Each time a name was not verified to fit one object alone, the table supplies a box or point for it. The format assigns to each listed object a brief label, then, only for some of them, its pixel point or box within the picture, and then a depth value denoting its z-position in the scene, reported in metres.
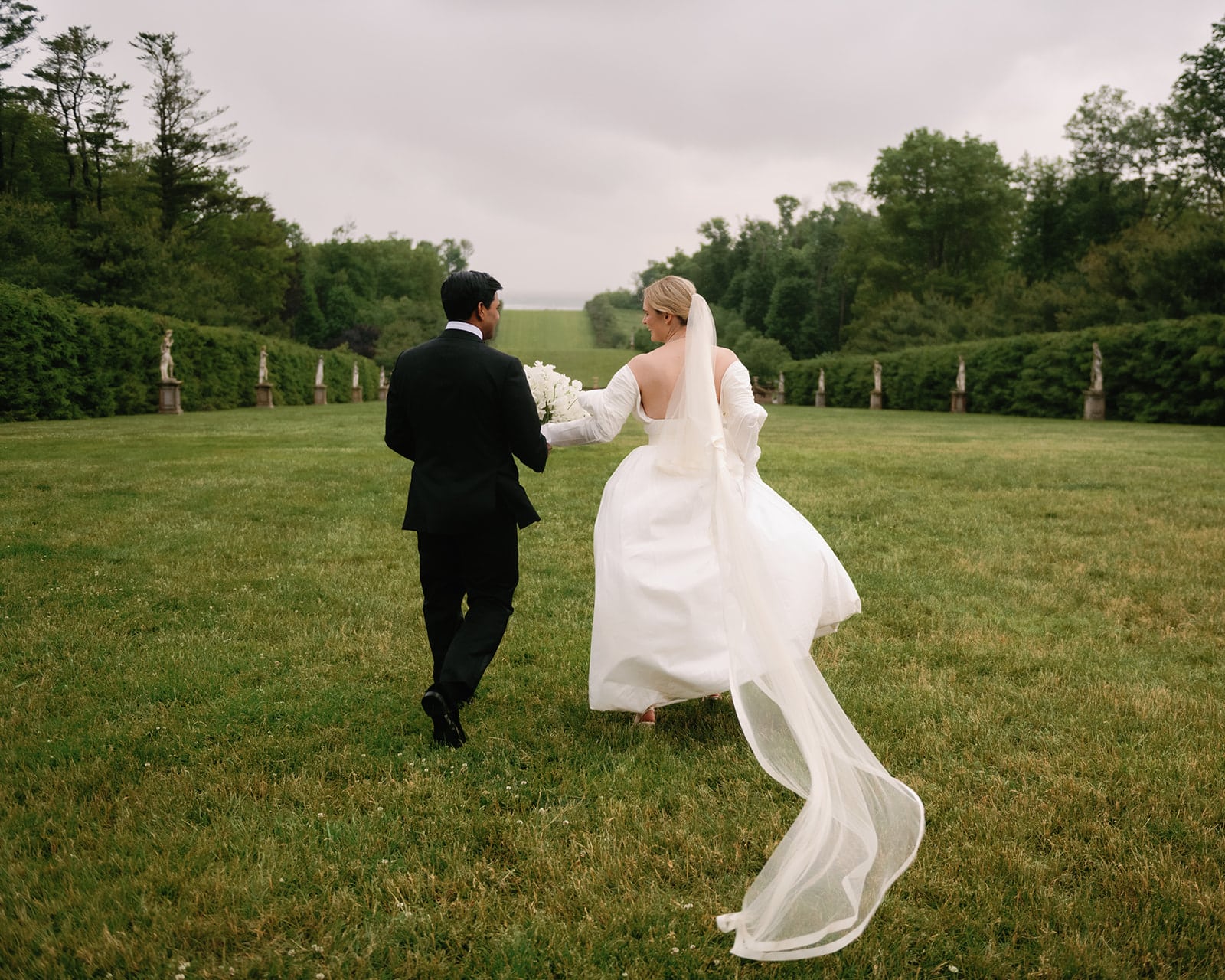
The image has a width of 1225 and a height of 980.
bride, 3.07
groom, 3.90
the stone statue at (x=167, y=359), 28.47
